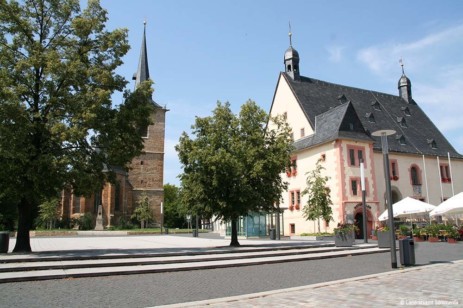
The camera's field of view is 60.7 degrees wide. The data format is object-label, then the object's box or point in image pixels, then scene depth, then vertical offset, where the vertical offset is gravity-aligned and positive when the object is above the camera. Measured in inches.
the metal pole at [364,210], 917.1 +19.7
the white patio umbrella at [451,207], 957.8 +26.3
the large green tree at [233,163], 802.8 +115.4
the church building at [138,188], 2250.2 +195.7
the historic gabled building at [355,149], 1439.5 +279.8
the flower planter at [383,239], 799.7 -41.3
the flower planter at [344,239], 810.2 -40.8
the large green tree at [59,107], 637.9 +197.0
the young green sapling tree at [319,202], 1257.4 +54.0
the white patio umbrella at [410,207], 1043.3 +29.3
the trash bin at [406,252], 515.5 -43.5
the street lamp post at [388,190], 499.5 +36.0
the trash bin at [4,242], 661.9 -33.4
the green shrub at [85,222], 2096.5 -4.4
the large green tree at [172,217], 3279.0 +26.8
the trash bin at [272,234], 1192.2 -43.6
